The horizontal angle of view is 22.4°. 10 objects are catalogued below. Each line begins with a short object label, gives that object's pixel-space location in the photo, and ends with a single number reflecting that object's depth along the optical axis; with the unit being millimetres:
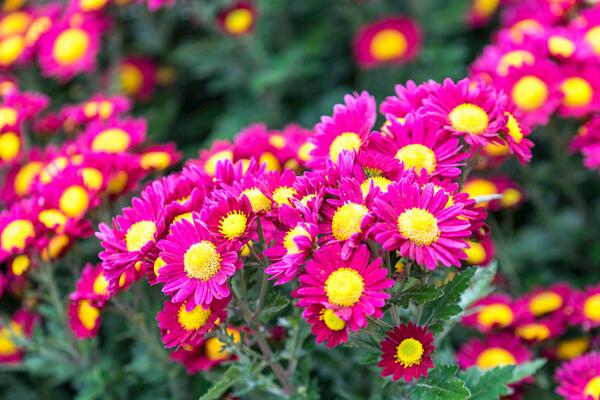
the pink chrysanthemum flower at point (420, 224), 668
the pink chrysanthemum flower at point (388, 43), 1148
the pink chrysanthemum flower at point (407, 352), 694
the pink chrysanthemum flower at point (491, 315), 850
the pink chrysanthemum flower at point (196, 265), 689
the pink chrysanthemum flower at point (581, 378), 784
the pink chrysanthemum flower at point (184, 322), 709
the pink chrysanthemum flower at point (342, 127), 750
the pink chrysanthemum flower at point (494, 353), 836
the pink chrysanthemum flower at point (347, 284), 667
